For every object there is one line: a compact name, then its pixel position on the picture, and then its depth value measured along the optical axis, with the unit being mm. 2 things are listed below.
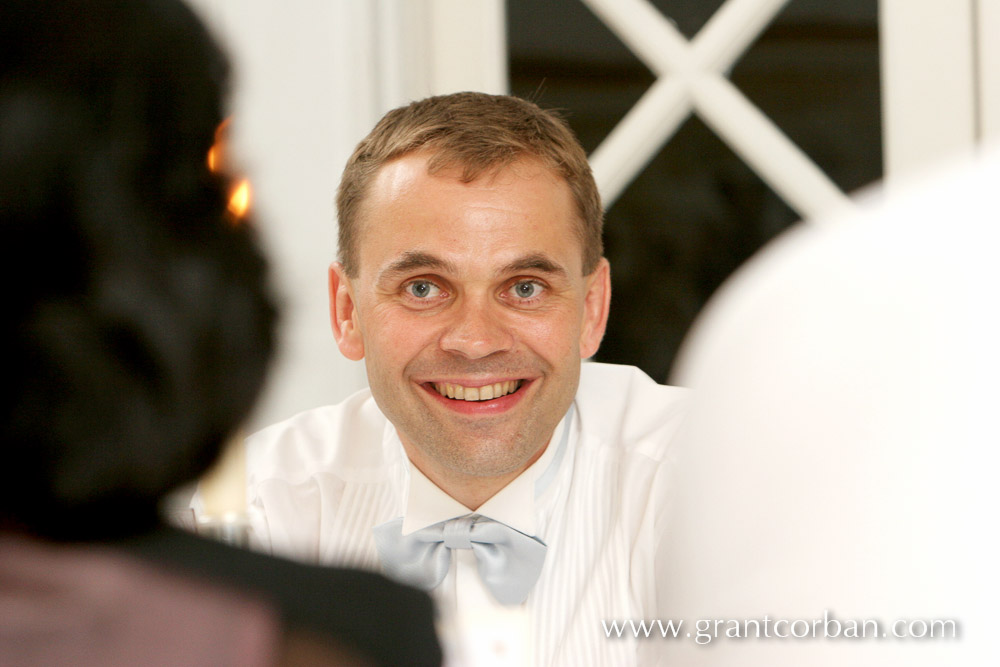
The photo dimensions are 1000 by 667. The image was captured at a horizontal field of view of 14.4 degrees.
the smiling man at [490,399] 2282
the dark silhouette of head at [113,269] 1115
